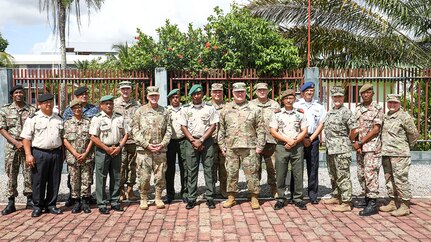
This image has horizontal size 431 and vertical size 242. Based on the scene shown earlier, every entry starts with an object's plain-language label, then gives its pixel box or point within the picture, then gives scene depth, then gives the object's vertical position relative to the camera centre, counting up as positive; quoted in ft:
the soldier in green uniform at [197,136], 18.26 -1.08
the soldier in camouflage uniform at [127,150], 19.02 -1.75
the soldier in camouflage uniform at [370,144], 16.87 -1.44
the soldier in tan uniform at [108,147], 17.29 -1.44
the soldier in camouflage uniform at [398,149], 16.53 -1.61
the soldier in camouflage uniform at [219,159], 19.75 -2.34
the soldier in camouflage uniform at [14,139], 17.66 -1.09
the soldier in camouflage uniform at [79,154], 17.42 -1.75
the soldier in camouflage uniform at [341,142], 17.28 -1.37
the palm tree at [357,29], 34.58 +7.64
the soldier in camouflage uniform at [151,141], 17.79 -1.25
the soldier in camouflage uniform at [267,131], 19.17 -0.93
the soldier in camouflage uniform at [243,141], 17.92 -1.32
